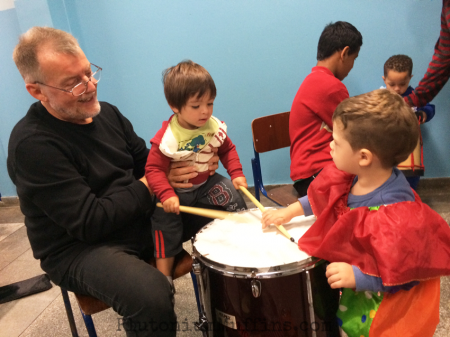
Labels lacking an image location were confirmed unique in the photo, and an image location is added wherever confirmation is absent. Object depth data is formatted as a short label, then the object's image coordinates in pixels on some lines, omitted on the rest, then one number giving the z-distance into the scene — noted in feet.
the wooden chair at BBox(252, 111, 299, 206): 6.27
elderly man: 3.79
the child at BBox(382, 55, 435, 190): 7.38
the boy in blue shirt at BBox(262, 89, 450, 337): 2.98
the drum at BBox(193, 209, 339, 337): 3.29
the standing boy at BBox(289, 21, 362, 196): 5.75
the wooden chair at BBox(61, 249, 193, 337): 4.00
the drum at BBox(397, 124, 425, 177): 7.27
